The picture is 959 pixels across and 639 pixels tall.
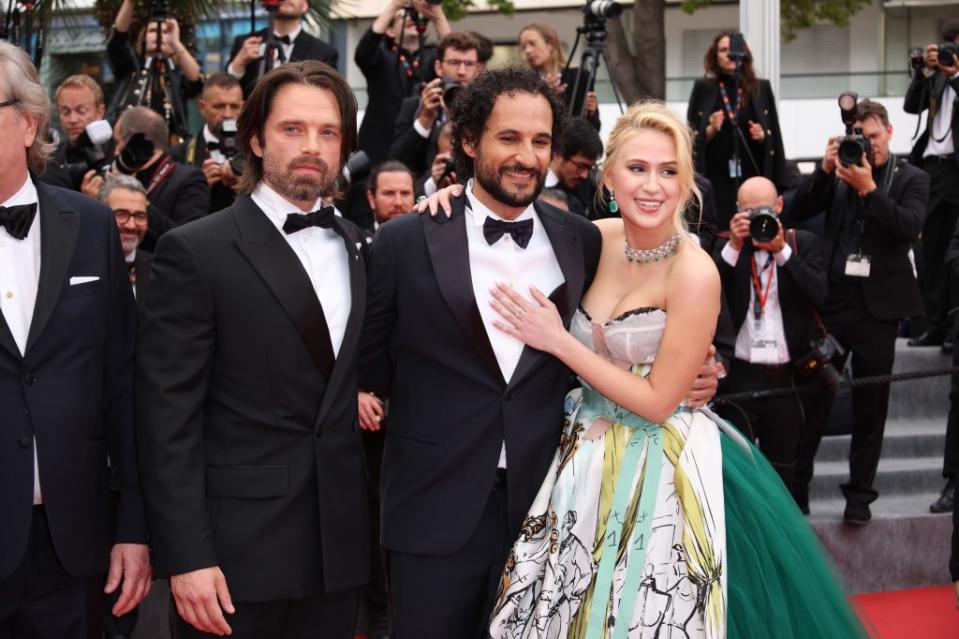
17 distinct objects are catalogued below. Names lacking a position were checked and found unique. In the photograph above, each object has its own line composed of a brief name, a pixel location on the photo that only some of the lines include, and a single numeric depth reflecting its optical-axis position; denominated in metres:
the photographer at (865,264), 5.80
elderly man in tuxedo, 2.70
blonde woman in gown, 2.98
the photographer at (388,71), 6.89
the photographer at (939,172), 7.23
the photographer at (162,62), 6.74
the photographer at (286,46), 6.34
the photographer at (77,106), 6.33
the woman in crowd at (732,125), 6.71
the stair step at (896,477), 6.29
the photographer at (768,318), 5.53
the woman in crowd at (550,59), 6.52
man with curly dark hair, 3.01
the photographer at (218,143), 5.47
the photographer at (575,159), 5.65
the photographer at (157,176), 5.29
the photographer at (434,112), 6.17
